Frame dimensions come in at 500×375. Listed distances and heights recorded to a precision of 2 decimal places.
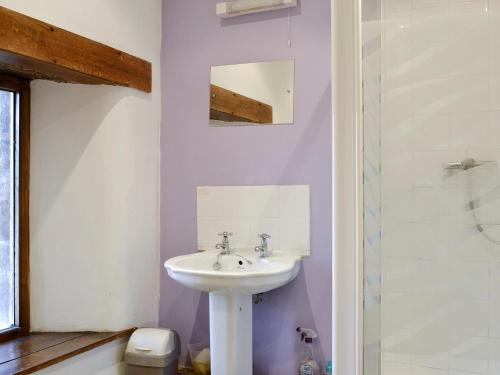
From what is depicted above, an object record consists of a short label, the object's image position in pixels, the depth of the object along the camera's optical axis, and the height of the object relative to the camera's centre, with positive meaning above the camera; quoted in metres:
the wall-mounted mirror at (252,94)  2.41 +0.50
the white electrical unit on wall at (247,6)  2.39 +0.97
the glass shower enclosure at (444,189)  2.02 -0.02
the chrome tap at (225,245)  2.37 -0.32
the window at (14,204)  2.31 -0.09
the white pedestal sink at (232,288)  1.95 -0.45
